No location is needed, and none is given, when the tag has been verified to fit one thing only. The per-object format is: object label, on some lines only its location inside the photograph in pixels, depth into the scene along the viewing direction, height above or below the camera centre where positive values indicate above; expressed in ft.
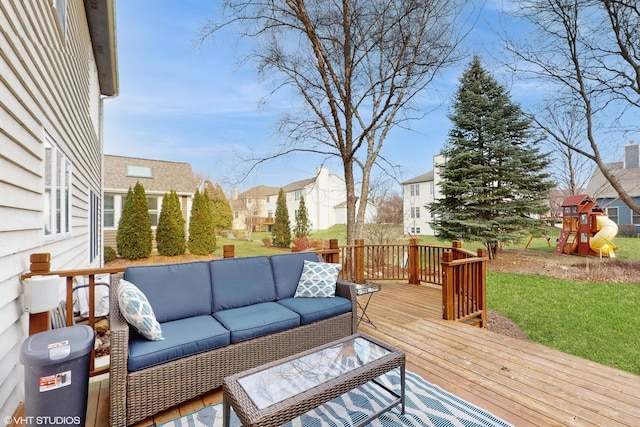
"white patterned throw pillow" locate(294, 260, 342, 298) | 11.73 -2.45
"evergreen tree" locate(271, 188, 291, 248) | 55.11 -1.86
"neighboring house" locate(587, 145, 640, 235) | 58.03 +6.27
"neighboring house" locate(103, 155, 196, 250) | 41.32 +5.64
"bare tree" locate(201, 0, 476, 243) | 22.47 +13.45
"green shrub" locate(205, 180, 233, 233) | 68.76 +2.67
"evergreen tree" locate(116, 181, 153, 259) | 35.50 -0.79
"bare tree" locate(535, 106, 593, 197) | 36.81 +10.88
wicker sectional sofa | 7.09 -3.12
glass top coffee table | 5.30 -3.36
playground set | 33.83 -1.46
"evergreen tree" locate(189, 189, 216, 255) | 41.91 -1.07
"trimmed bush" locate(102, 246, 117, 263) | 35.22 -3.90
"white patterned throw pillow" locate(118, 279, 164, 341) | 7.61 -2.38
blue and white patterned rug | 6.97 -4.74
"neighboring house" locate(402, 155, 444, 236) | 71.92 +4.95
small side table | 12.75 -3.07
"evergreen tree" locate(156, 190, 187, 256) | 38.86 -1.04
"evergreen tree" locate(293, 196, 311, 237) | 59.21 -0.45
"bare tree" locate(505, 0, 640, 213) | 27.99 +16.24
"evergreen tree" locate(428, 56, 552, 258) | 35.50 +5.87
